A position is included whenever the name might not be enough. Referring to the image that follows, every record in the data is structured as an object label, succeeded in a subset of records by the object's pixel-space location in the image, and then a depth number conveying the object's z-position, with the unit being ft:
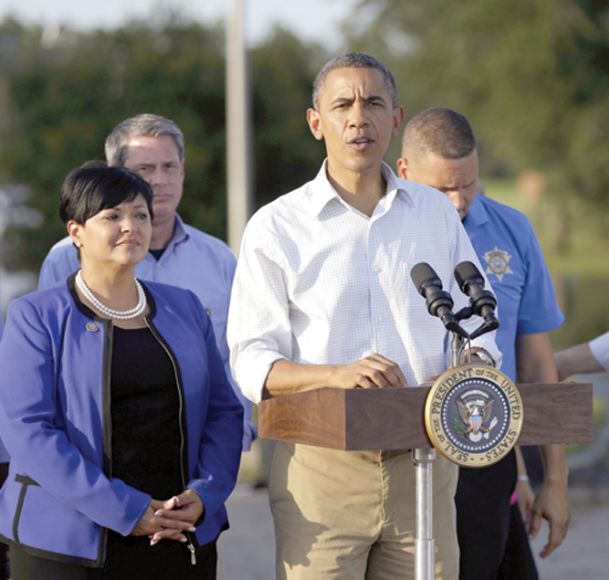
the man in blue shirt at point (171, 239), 34.27
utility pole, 92.02
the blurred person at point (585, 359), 35.27
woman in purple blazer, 25.86
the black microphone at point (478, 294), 23.38
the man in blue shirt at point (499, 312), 31.81
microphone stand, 23.56
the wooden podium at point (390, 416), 22.33
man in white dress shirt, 25.75
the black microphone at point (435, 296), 23.21
